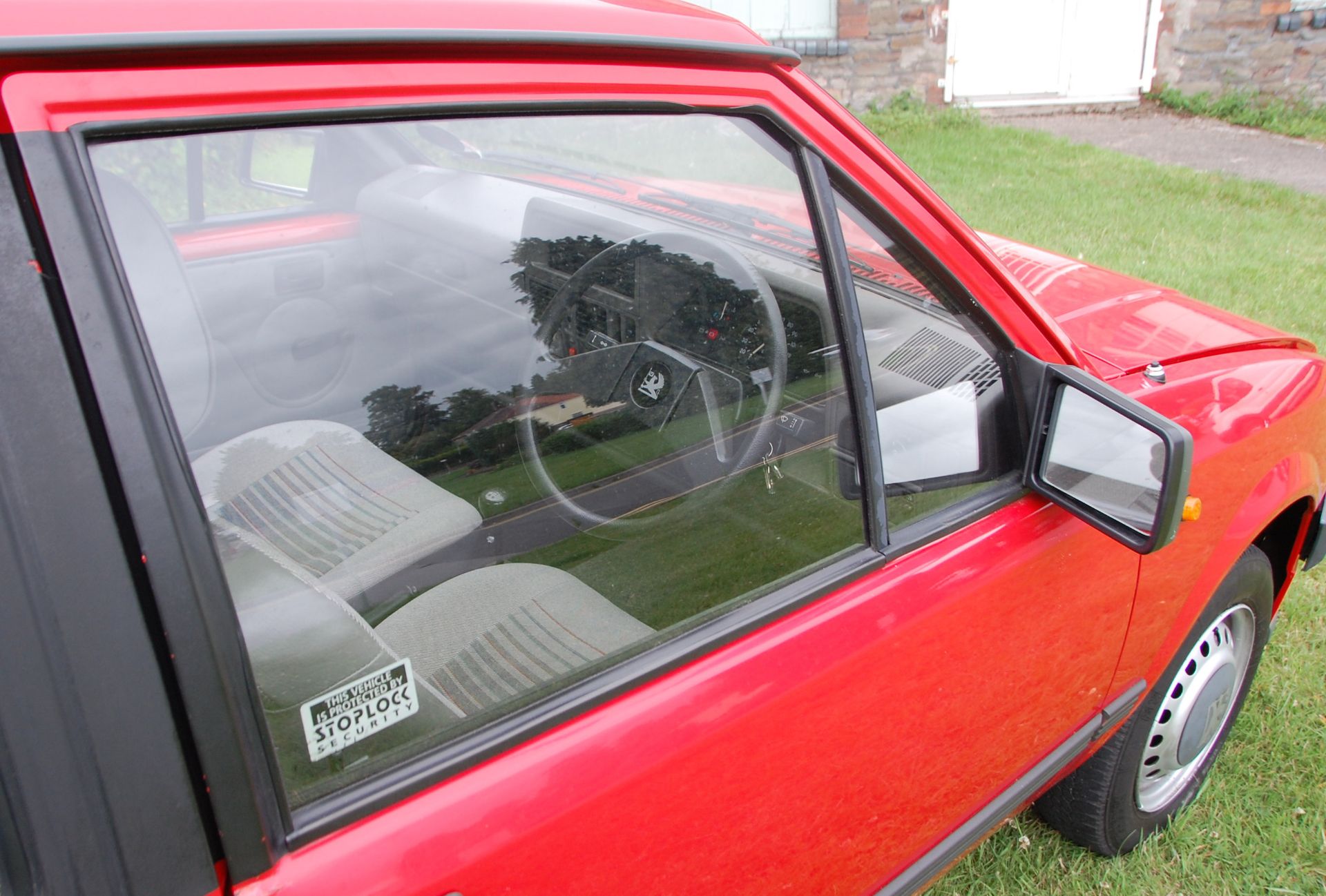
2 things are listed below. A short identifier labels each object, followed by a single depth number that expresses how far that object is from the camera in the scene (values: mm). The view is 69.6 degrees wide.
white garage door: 9680
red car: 803
